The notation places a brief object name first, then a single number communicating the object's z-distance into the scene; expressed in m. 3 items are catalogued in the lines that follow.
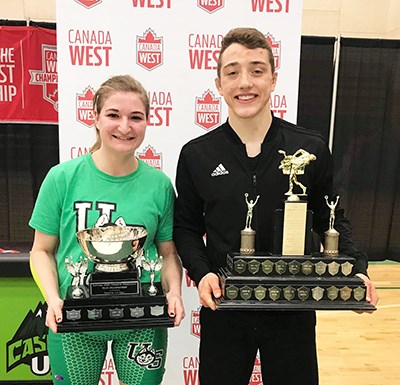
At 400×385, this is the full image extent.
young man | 1.47
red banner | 4.89
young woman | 1.43
